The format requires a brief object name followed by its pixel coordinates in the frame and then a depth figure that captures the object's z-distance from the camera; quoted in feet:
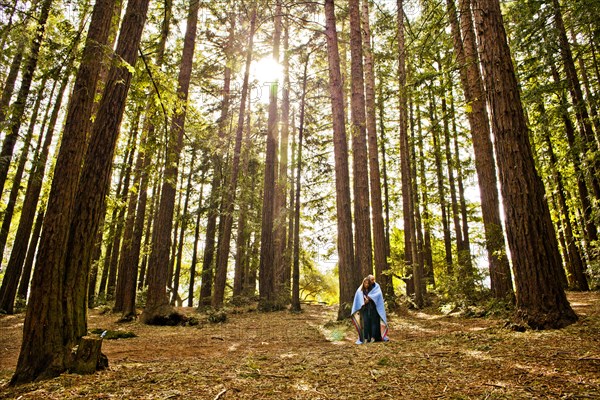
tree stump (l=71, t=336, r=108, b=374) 14.21
